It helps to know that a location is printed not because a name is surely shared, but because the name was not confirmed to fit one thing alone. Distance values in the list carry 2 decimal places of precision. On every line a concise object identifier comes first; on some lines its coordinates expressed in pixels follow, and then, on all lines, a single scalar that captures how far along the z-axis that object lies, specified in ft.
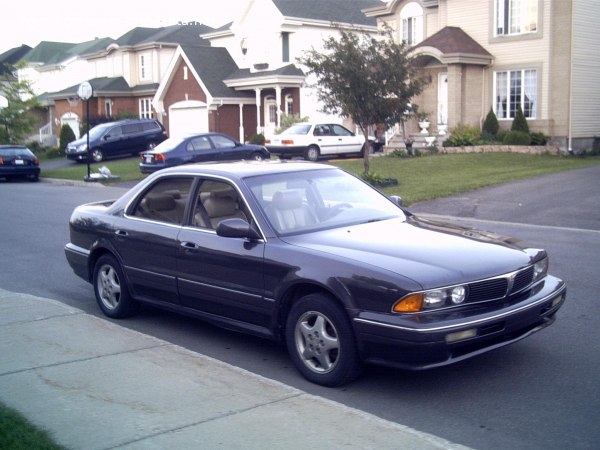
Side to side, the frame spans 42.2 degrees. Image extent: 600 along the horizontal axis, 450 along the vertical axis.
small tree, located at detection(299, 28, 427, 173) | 65.57
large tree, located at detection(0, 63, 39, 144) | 141.38
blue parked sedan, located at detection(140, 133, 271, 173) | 85.30
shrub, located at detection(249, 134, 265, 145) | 126.21
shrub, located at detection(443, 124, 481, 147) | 95.50
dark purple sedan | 17.81
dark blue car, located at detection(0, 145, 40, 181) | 97.35
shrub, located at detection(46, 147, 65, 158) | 147.64
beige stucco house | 93.97
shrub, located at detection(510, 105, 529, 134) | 93.86
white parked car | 98.58
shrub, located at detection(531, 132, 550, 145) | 93.66
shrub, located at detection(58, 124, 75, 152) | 152.66
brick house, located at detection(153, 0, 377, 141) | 133.39
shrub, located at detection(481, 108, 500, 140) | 97.35
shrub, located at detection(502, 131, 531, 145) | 92.22
